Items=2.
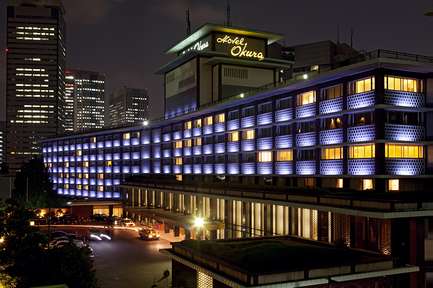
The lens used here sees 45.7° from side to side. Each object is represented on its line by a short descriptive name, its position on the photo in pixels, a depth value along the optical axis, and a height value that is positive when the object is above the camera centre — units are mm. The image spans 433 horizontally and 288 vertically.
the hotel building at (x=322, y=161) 42250 +79
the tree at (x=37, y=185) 105625 -5796
